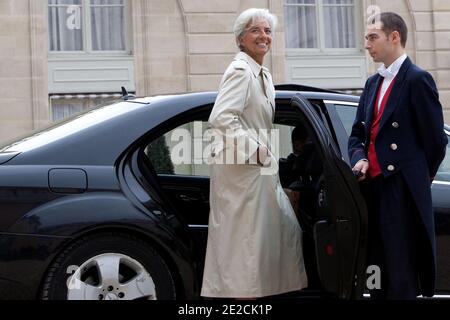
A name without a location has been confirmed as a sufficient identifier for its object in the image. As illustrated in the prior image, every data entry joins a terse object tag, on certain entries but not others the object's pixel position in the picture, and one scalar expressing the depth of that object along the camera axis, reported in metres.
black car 8.95
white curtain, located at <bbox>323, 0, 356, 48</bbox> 34.91
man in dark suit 8.76
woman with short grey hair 9.34
